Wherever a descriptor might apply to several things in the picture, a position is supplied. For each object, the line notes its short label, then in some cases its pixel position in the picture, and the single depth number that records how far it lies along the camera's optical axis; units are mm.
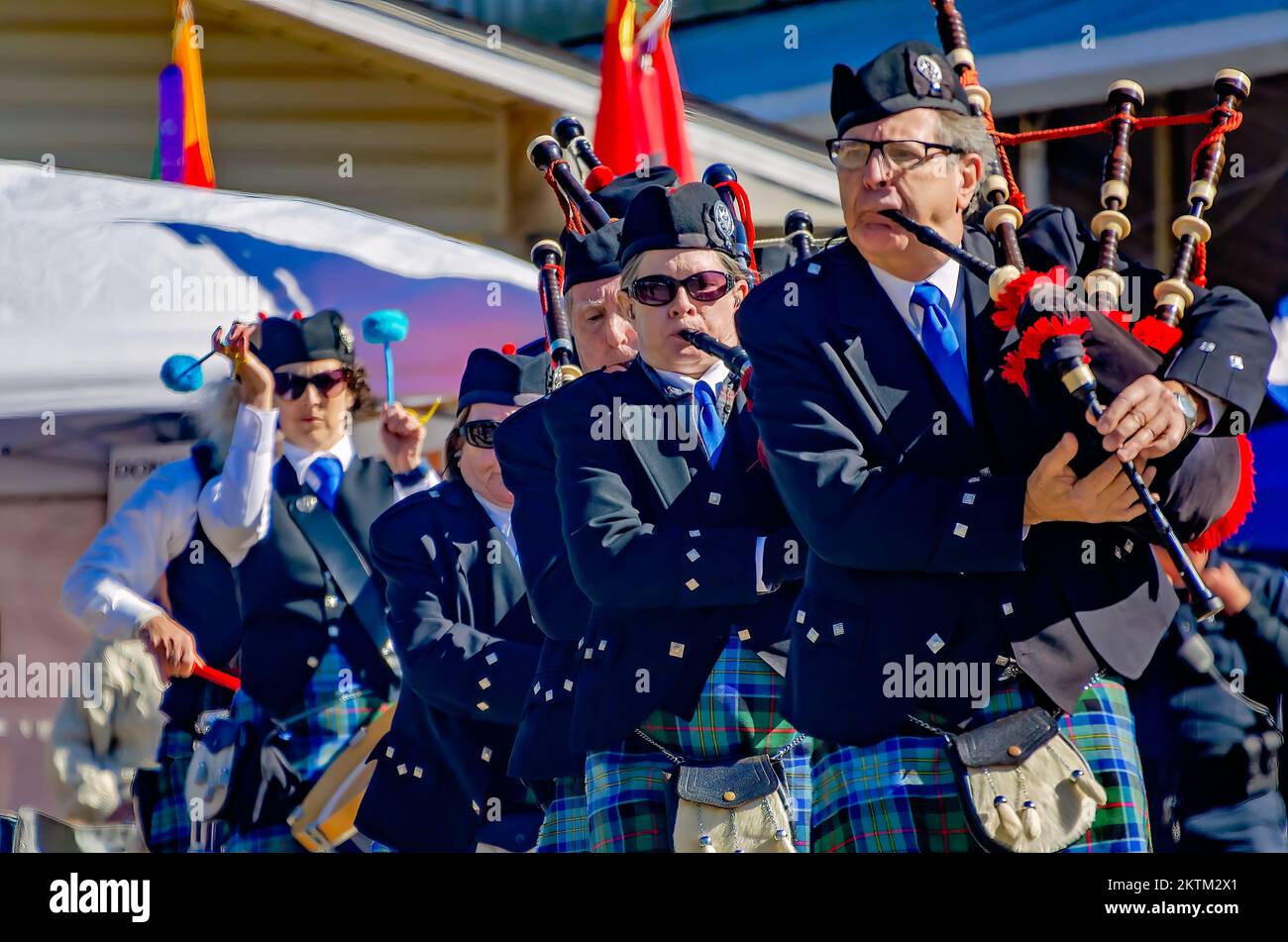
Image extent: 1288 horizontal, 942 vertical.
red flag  4977
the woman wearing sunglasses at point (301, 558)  5270
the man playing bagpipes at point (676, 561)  4016
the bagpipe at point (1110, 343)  3547
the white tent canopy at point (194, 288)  5203
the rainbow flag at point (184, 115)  5371
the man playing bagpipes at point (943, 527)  3604
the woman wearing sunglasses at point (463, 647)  4879
